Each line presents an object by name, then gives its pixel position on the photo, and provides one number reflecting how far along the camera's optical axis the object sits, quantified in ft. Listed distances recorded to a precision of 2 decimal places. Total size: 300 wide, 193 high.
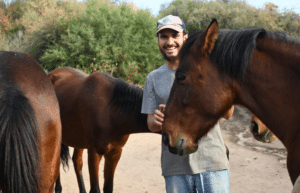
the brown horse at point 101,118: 11.53
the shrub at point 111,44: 51.96
